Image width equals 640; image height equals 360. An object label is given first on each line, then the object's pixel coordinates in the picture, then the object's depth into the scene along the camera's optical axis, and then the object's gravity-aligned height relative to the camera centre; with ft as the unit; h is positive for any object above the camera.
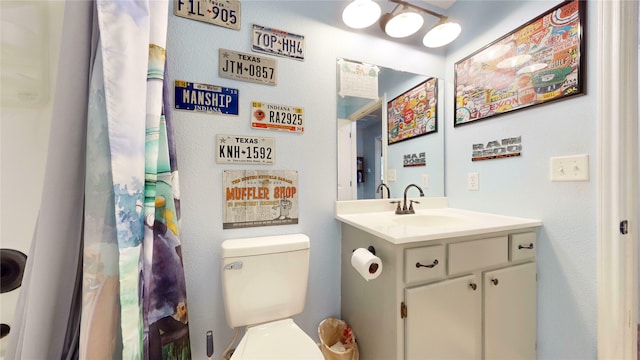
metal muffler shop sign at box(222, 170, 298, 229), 3.81 -0.33
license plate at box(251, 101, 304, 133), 3.92 +1.09
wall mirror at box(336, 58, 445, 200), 4.51 +0.77
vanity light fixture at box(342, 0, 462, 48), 4.13 +3.05
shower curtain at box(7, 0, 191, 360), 2.13 -0.21
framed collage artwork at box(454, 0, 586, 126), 3.32 +1.90
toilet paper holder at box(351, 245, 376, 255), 3.43 -1.08
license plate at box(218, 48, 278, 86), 3.74 +1.89
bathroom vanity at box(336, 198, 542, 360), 2.96 -1.63
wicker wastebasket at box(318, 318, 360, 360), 3.78 -2.89
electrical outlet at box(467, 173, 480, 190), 4.69 -0.05
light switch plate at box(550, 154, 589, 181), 3.23 +0.16
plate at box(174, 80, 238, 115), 3.54 +1.29
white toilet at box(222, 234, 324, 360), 3.20 -1.64
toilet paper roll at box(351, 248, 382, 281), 2.96 -1.15
